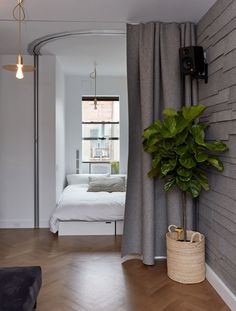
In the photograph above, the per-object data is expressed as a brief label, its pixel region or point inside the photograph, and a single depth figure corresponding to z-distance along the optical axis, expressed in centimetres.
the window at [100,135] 654
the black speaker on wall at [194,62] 310
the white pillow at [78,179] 614
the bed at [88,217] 446
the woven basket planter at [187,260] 298
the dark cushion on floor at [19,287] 200
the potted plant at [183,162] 288
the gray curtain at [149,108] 338
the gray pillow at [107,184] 553
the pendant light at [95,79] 603
